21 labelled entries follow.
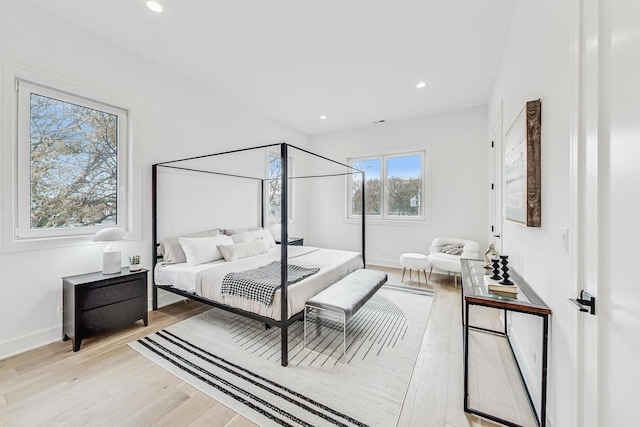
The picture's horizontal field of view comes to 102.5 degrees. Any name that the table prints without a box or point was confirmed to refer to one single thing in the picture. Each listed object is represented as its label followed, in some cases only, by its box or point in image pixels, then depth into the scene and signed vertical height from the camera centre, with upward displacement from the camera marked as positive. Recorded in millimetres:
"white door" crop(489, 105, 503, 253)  3072 +397
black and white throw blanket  2287 -658
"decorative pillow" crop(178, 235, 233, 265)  3152 -466
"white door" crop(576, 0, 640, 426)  807 +15
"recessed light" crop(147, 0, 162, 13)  2248 +1842
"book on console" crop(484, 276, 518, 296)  1612 -488
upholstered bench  2252 -808
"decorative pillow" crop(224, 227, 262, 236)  4020 -292
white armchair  4000 -673
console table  1445 -561
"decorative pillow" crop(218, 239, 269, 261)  3373 -515
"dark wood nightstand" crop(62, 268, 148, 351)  2312 -873
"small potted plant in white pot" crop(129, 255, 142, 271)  2779 -561
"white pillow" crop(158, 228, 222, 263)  3197 -483
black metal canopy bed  2260 -625
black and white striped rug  1653 -1258
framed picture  1673 +330
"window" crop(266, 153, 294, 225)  5137 +483
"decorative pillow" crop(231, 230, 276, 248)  3902 -386
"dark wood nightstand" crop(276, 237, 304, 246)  5151 -594
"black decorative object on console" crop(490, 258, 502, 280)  1879 -410
